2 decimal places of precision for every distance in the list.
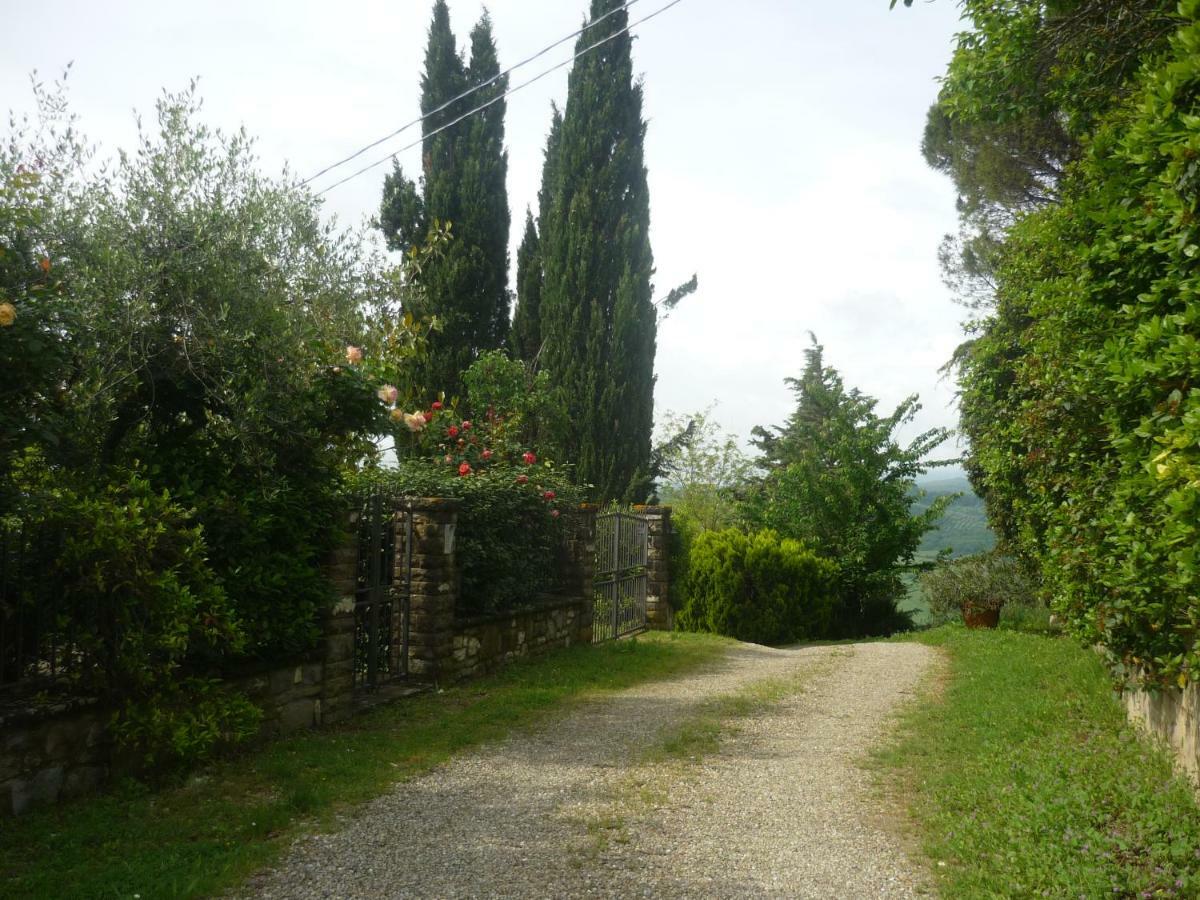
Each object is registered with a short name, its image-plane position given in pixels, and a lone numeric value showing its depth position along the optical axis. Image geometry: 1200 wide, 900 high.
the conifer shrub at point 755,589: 16.03
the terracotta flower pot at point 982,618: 15.55
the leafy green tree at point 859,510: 18.95
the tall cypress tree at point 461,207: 21.20
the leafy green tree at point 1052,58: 5.79
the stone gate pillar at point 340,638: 7.16
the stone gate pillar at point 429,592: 8.64
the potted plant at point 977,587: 15.65
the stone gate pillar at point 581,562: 11.99
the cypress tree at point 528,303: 22.20
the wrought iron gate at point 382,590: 8.16
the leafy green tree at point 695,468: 26.88
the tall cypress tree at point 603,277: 21.27
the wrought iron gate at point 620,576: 13.23
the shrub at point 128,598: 5.12
